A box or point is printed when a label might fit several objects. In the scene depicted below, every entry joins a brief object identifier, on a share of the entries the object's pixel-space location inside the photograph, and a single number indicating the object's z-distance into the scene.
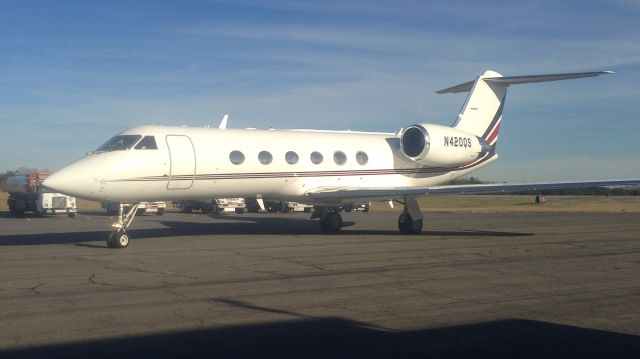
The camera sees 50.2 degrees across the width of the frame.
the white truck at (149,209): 39.47
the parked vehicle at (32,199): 38.72
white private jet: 17.80
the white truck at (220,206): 40.97
